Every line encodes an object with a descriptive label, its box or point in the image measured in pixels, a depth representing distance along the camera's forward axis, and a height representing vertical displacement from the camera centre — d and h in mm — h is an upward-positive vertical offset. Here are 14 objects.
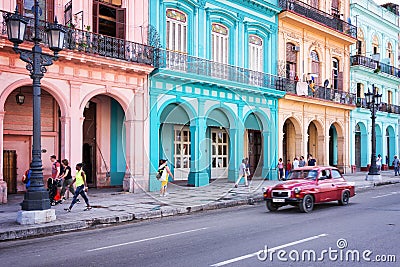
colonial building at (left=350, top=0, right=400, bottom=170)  34000 +5576
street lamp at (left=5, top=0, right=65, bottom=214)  11375 +1300
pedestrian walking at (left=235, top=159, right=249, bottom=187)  21250 -1297
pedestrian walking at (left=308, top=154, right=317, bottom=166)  25606 -1062
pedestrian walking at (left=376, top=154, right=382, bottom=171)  33012 -1416
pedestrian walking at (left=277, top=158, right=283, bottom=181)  25141 -1311
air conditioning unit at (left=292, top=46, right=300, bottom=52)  27938 +6086
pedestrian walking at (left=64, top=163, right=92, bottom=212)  13370 -1166
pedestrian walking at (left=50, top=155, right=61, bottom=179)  15500 -776
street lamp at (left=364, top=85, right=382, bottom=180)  25172 +782
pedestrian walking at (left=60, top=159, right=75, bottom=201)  14596 -1072
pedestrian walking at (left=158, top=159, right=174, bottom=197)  16969 -1079
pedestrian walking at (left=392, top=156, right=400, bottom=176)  31289 -1530
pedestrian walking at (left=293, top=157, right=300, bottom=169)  24875 -1080
